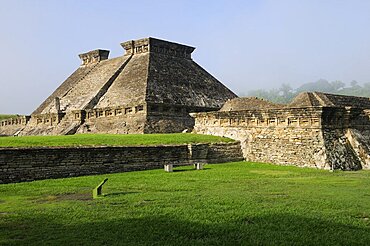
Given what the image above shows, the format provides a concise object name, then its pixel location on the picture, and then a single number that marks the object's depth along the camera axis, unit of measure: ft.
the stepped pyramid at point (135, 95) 69.67
